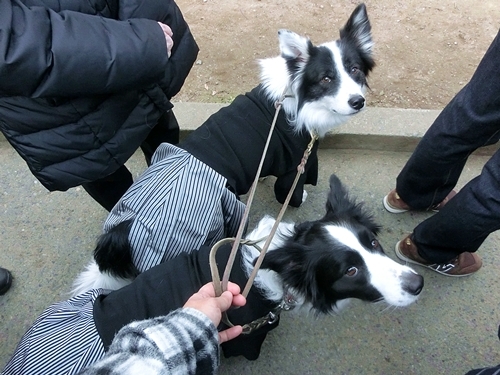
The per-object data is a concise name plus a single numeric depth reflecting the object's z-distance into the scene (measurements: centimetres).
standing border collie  154
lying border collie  126
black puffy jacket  110
